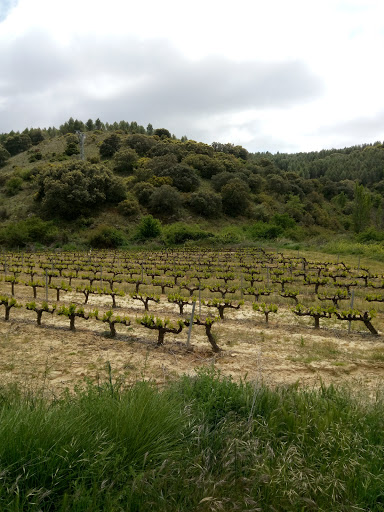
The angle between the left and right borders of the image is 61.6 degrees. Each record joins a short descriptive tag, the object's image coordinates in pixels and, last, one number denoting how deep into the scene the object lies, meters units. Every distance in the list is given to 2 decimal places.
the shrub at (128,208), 44.92
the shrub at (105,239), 37.94
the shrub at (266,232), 43.12
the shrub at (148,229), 39.84
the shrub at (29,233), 36.76
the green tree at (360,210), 44.22
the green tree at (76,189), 42.41
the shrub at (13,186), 50.12
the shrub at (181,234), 39.84
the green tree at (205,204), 48.25
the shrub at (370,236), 39.28
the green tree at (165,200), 46.22
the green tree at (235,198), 51.34
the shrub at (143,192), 47.75
